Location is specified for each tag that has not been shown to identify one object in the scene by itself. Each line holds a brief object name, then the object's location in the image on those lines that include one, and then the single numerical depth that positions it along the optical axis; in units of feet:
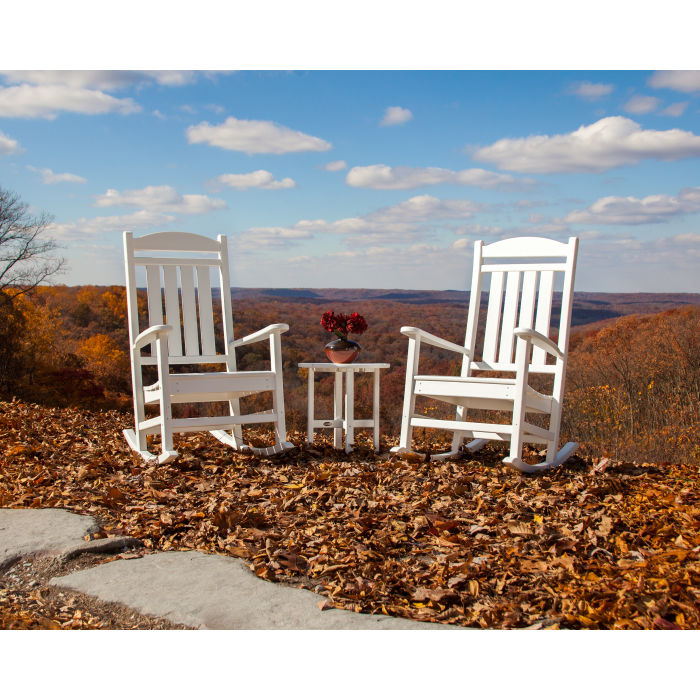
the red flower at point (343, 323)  13.24
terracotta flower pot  13.00
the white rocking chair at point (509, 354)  11.09
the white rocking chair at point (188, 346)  11.43
